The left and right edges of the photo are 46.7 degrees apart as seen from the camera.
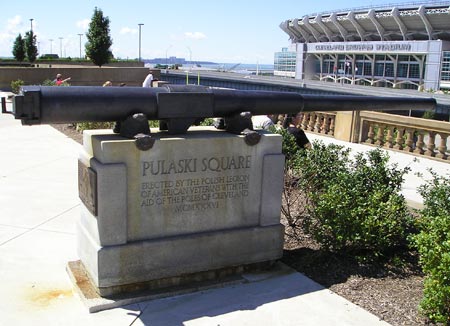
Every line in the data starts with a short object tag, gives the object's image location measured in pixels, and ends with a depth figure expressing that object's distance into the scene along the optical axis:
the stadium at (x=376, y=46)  84.25
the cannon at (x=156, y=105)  4.16
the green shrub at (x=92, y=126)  12.70
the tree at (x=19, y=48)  57.06
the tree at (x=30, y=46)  55.72
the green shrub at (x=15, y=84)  24.70
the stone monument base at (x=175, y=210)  4.42
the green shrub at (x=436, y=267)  3.91
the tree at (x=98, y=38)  39.00
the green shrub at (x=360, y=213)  5.25
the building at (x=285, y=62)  129.50
